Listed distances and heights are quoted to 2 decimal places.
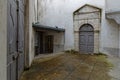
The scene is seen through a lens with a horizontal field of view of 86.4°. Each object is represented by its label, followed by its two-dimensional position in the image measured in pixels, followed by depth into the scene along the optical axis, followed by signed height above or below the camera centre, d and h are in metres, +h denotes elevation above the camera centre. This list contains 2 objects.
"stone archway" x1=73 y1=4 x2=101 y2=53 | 4.49 +1.35
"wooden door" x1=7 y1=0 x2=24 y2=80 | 1.25 +0.00
